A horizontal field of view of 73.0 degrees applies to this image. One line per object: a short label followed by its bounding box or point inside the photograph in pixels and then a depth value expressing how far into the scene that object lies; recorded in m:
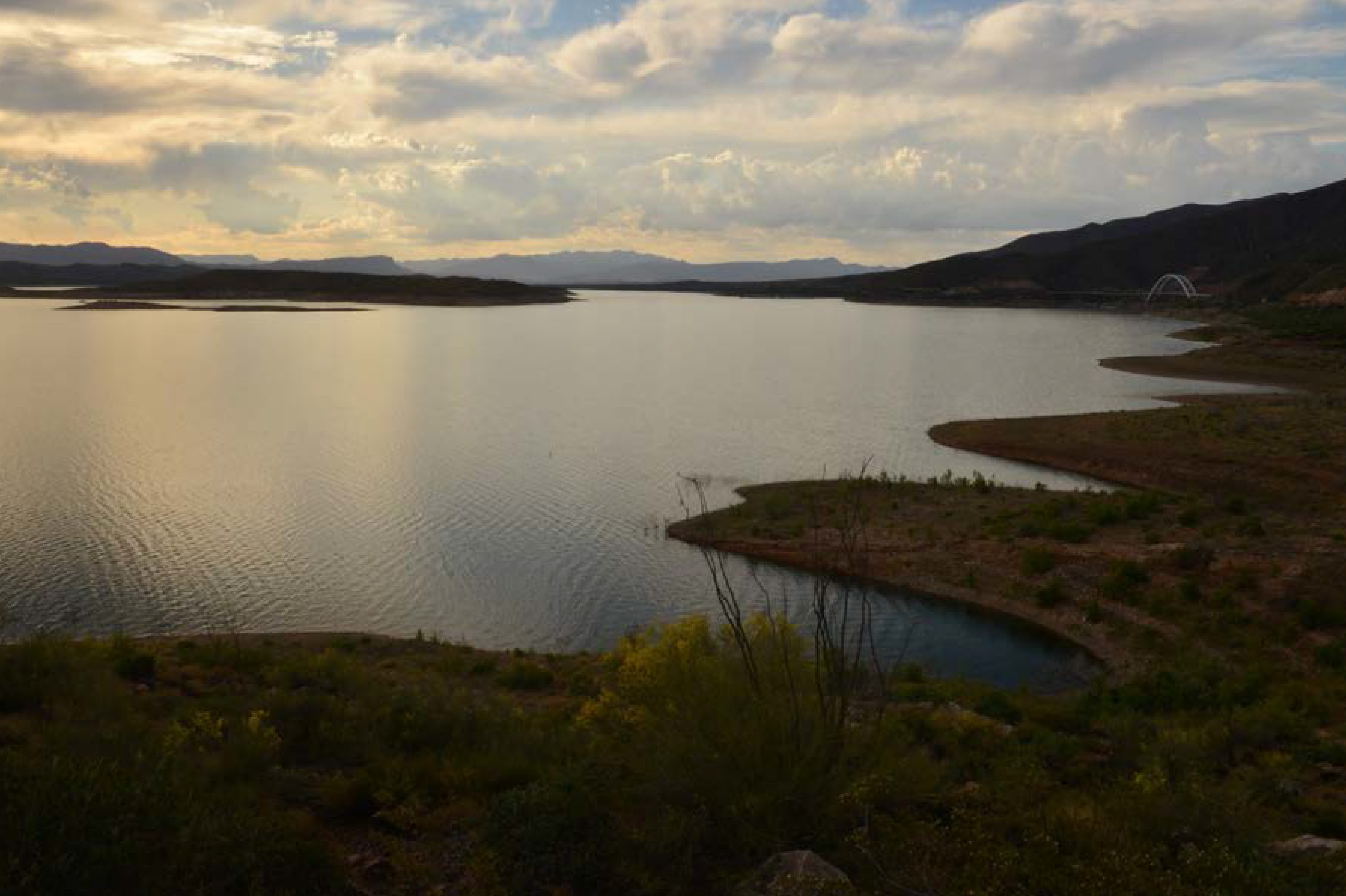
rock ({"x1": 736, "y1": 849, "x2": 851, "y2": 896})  6.52
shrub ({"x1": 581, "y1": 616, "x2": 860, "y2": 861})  7.73
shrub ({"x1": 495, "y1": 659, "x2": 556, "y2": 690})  15.38
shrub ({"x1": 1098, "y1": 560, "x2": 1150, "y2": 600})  21.06
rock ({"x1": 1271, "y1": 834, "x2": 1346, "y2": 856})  8.12
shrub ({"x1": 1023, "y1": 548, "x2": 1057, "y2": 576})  23.05
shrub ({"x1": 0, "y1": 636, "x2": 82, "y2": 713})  10.06
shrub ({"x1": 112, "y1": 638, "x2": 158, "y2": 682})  12.80
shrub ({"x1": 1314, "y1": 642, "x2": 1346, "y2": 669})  16.27
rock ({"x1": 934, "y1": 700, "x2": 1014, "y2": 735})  12.43
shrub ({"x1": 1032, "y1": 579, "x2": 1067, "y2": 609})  21.62
